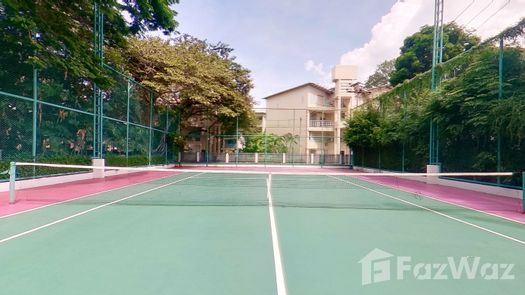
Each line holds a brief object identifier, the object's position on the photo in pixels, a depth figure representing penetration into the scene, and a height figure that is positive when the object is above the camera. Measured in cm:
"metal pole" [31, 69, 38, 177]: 1238 +152
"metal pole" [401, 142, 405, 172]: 2136 -71
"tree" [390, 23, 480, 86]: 3547 +1203
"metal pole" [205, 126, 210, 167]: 3457 +45
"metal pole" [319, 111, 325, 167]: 3631 +13
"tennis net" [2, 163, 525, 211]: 963 -164
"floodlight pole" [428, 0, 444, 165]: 1725 +427
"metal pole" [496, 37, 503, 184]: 1255 +239
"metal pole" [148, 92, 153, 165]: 2525 +213
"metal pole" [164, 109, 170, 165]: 2944 +62
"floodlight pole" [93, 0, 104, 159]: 1642 +243
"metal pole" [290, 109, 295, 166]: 3945 +183
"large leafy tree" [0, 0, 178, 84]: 1094 +466
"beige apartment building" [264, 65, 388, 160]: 4228 +567
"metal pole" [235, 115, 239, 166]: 3438 +98
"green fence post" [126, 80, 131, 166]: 2061 +151
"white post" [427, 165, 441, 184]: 1702 -106
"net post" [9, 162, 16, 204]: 818 -98
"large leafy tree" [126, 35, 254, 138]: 2783 +682
